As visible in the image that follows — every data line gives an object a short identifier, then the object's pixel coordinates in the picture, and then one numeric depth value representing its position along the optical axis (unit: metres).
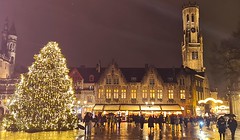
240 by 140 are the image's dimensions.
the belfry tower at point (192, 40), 75.50
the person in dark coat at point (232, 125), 18.45
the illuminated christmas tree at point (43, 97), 23.89
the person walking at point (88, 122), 23.09
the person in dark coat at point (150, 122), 25.30
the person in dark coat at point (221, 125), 18.31
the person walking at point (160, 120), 28.12
